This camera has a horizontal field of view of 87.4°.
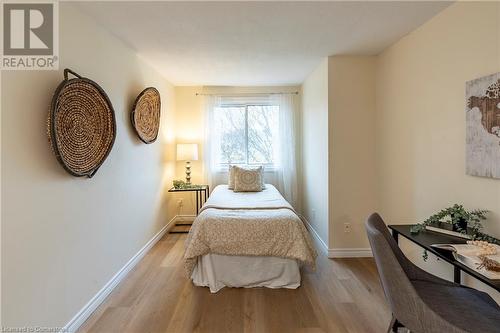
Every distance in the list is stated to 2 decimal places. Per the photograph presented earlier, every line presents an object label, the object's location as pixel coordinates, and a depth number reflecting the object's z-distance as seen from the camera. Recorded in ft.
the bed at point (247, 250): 7.93
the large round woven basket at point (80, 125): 5.48
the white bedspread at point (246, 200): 9.33
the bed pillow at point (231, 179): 13.44
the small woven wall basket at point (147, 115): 9.50
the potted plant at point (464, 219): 5.74
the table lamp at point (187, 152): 14.10
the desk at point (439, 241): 4.14
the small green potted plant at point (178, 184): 13.76
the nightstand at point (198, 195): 13.34
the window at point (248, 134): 15.40
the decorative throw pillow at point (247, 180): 12.92
